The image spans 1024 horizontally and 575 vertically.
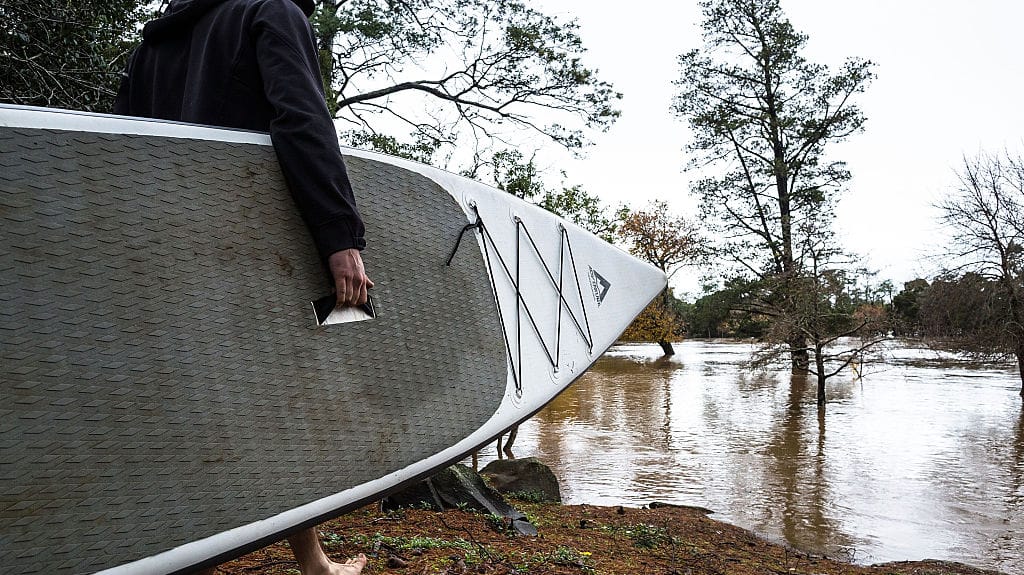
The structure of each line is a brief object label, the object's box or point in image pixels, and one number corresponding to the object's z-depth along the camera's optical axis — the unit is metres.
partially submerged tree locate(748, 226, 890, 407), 11.89
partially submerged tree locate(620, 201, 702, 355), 23.73
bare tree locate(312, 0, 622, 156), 8.00
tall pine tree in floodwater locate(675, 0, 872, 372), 18.94
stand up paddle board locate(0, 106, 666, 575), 1.01
